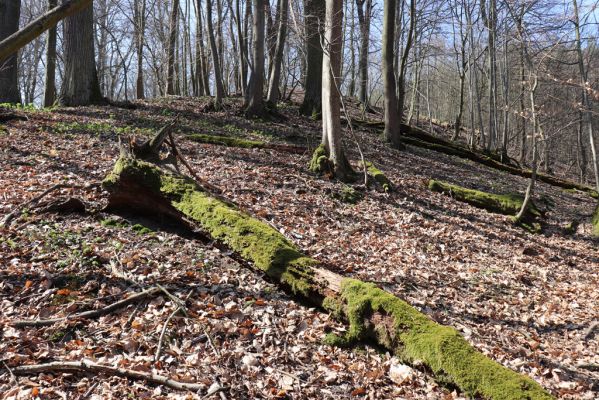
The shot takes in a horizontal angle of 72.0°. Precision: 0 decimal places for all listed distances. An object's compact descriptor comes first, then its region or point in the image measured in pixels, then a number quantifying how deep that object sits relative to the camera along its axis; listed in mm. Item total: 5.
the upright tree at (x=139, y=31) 22906
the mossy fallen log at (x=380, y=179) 9141
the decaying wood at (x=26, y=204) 5204
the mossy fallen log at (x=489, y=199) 9594
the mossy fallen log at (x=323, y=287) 3318
